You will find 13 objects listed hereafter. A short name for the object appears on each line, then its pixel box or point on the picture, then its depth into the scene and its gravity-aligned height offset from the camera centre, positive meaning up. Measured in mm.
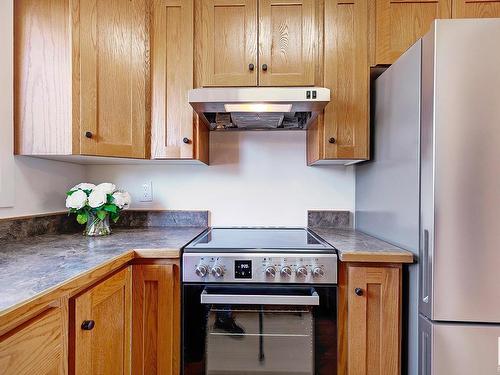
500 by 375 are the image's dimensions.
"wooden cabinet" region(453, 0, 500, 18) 1468 +871
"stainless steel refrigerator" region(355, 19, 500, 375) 1012 -50
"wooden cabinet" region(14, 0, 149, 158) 1292 +470
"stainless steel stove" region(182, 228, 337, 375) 1231 -550
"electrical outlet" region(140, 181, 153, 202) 1901 -53
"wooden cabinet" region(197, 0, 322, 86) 1522 +728
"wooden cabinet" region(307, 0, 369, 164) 1501 +529
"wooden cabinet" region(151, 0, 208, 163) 1535 +534
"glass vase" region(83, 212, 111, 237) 1553 -233
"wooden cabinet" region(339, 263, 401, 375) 1189 -553
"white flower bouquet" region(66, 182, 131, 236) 1482 -111
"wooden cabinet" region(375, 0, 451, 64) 1485 +814
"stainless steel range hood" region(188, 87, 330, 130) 1298 +368
